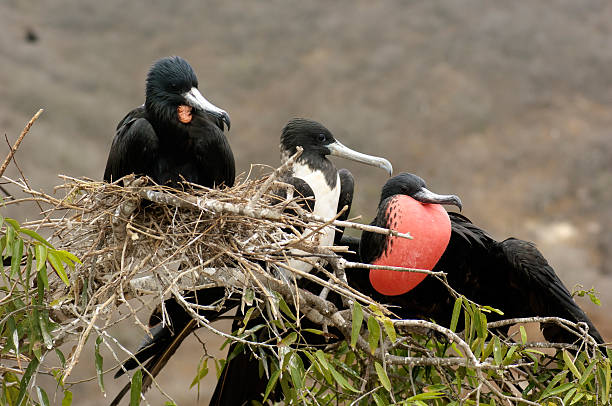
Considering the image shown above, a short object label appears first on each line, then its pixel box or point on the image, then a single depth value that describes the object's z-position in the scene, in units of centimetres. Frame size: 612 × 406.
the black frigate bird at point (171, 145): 526
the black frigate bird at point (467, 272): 549
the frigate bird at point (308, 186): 584
